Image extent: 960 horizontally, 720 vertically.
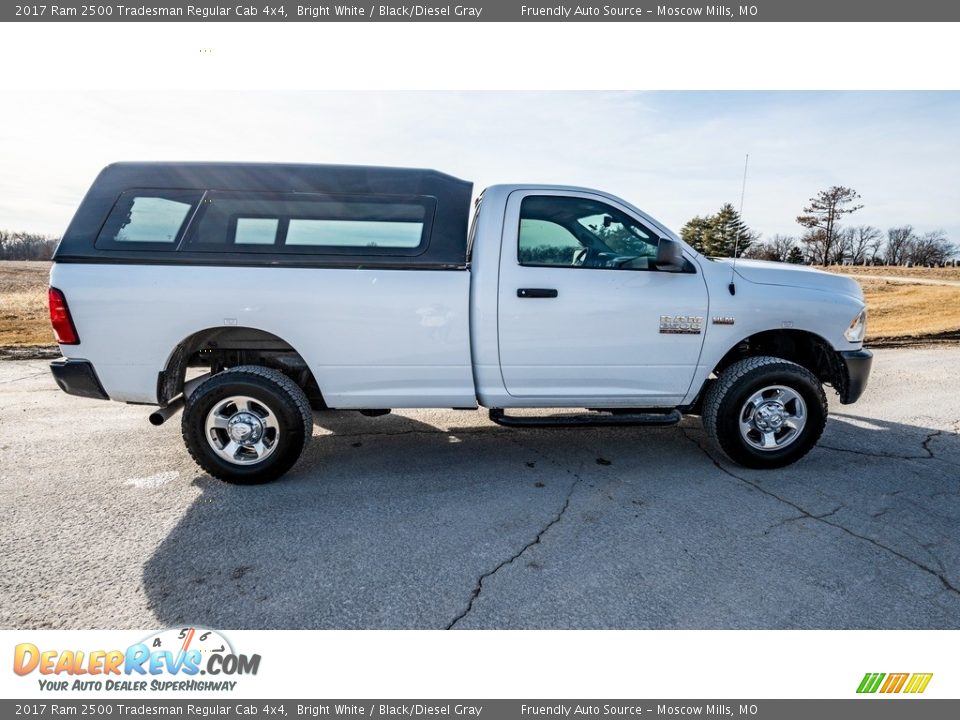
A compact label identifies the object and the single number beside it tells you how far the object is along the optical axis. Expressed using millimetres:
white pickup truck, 3520
